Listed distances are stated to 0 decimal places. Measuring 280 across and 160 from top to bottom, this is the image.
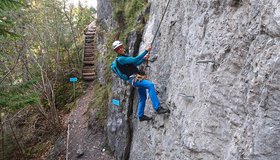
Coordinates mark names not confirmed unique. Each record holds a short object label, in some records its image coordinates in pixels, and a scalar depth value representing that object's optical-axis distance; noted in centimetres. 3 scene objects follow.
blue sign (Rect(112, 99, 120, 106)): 702
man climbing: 444
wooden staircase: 1216
